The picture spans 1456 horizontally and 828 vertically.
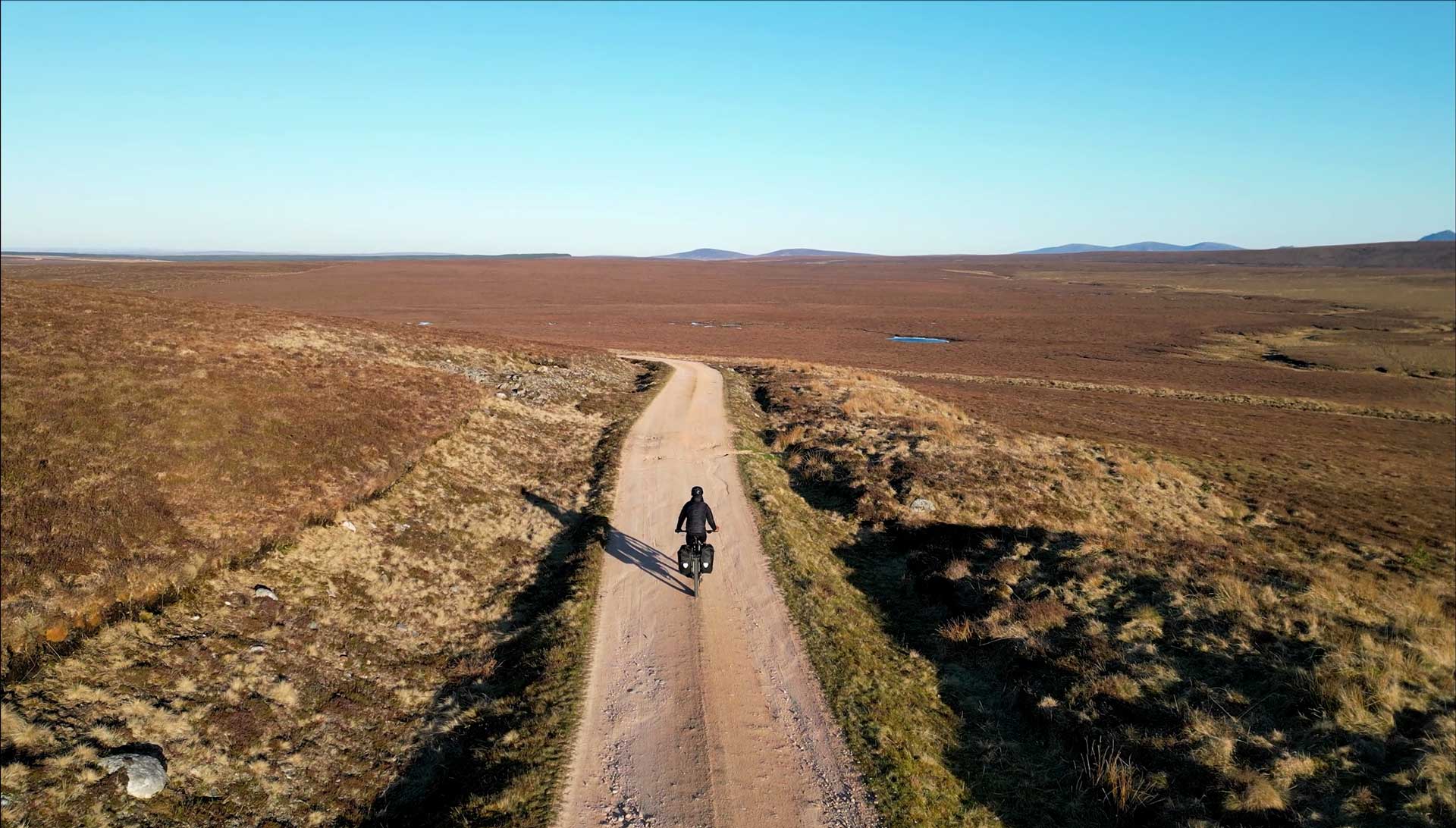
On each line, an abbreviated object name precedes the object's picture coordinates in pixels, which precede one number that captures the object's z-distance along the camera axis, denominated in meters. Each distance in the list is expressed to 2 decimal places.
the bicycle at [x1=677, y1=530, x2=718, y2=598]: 12.55
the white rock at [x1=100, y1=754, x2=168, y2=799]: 6.96
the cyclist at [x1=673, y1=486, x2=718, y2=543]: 12.54
